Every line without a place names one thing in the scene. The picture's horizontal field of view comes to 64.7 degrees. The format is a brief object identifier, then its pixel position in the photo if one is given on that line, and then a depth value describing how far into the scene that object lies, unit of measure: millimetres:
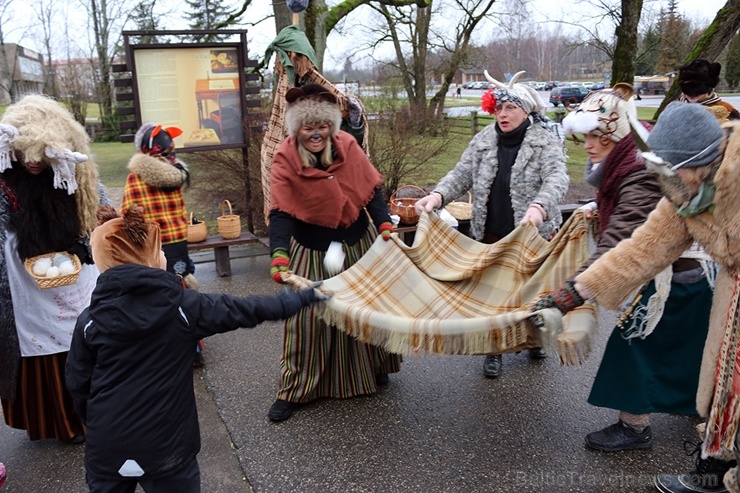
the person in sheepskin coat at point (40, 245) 2818
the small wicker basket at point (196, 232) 5844
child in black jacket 1927
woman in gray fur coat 3303
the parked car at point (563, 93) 25766
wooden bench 5902
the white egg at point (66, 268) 2921
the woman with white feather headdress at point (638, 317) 2660
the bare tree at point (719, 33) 8023
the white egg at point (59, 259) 2951
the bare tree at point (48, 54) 26291
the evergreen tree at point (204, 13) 22444
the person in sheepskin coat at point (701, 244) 1935
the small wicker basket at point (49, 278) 2859
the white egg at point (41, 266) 2885
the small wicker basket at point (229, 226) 5906
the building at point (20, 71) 23912
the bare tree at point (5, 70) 23344
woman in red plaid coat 3752
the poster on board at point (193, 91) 5652
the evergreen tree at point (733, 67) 24859
